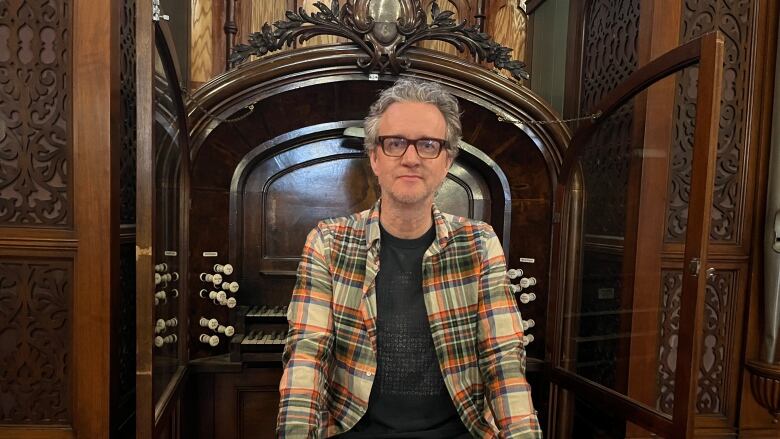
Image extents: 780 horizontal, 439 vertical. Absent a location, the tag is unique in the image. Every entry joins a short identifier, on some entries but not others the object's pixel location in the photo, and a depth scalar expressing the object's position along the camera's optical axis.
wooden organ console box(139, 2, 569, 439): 1.86
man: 1.13
